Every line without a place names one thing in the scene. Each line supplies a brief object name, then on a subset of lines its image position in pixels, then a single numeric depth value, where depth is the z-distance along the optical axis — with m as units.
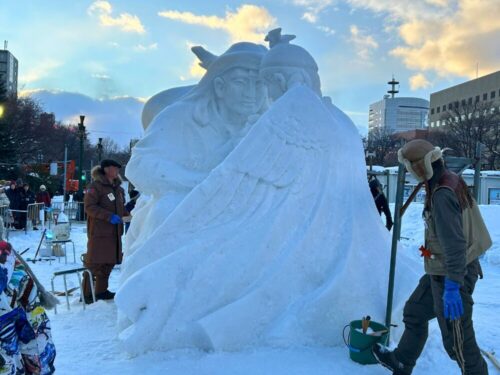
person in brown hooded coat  5.23
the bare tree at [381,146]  43.06
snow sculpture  3.53
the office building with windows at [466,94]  52.53
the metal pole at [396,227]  3.36
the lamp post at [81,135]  18.33
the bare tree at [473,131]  29.33
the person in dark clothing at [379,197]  9.81
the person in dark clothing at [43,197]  16.45
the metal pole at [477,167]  6.65
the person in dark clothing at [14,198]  13.44
